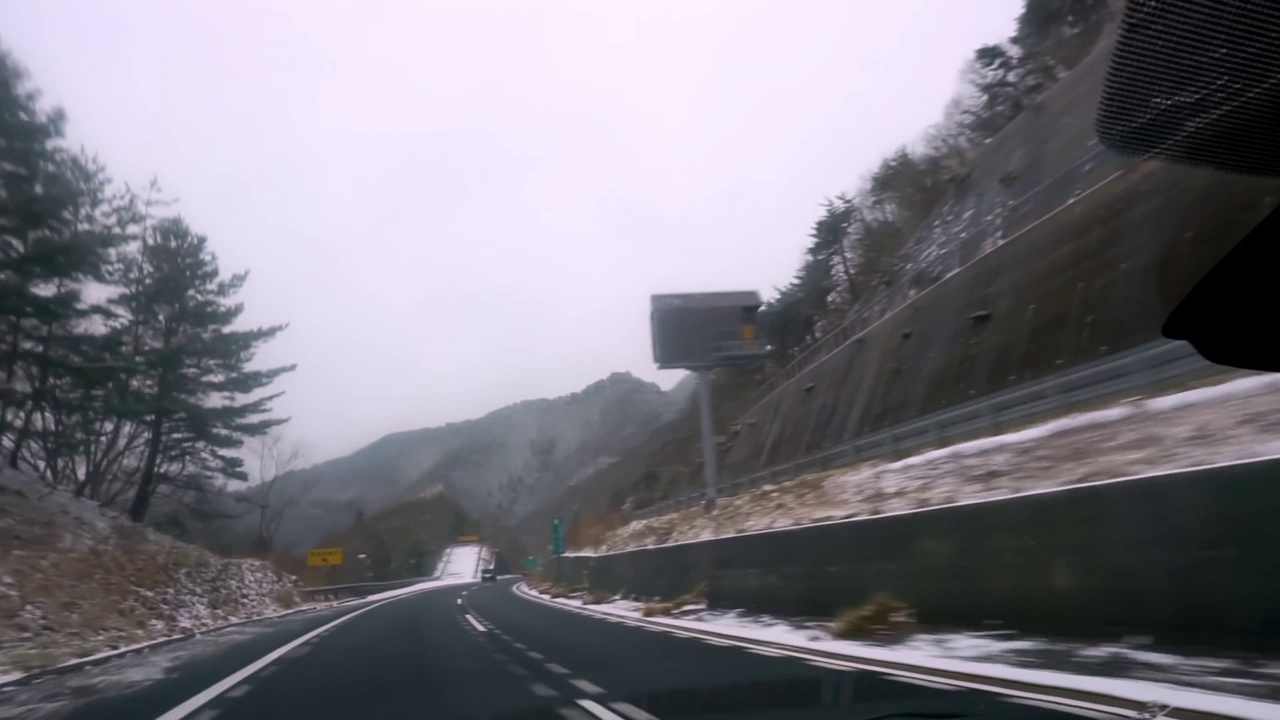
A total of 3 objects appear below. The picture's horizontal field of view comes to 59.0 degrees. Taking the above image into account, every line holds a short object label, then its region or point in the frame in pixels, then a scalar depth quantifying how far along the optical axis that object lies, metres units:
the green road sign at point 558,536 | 63.72
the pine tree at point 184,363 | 37.53
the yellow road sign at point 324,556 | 58.58
